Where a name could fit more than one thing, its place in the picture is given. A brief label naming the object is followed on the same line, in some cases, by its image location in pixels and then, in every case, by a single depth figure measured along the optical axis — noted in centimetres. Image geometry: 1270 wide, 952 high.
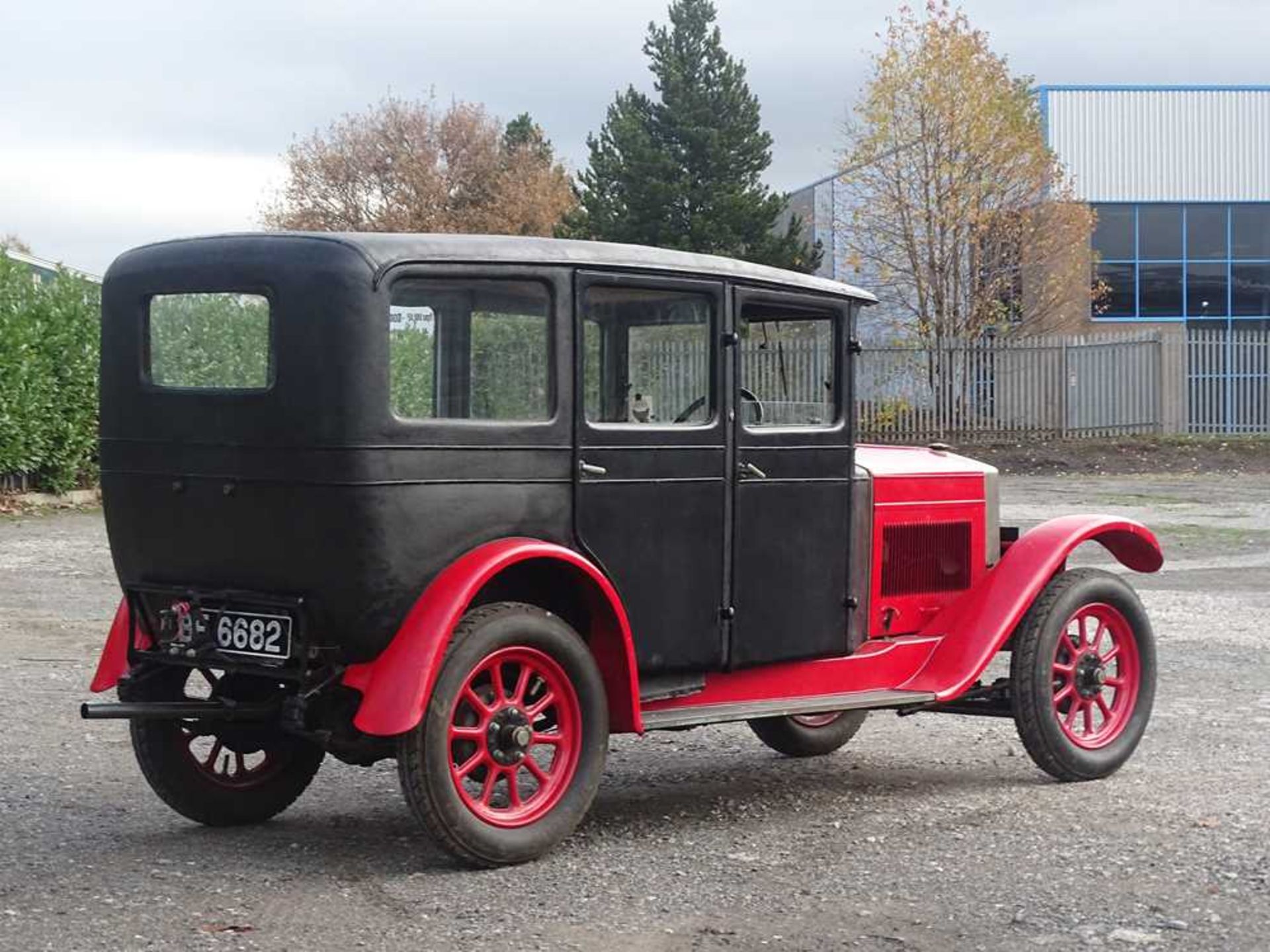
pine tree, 4631
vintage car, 552
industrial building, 4319
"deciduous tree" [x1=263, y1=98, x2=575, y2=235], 5981
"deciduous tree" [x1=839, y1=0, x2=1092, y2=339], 3534
